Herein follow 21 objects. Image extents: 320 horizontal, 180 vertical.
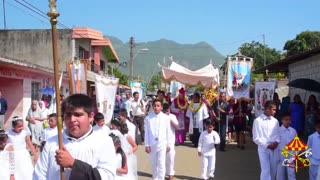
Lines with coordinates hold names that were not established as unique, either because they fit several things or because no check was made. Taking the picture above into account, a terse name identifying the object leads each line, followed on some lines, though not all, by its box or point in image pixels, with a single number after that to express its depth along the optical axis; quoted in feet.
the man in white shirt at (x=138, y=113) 55.47
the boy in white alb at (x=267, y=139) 28.43
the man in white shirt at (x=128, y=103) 55.72
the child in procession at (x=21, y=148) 23.44
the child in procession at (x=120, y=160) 20.45
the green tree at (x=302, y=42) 135.74
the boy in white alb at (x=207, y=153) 33.47
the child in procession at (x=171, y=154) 33.27
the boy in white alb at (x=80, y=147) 11.46
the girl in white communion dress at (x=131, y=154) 22.60
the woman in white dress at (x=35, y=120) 42.52
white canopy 54.13
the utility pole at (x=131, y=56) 155.53
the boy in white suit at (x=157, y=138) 31.63
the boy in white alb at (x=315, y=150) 26.63
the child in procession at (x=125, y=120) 27.85
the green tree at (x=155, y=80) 312.21
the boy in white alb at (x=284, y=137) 28.66
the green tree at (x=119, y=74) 168.66
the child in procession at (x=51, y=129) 30.99
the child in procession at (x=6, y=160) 22.34
